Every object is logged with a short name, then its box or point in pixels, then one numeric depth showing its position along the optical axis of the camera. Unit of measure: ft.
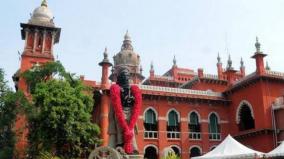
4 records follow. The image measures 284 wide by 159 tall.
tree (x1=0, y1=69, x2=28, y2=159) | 76.89
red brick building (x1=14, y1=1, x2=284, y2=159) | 82.58
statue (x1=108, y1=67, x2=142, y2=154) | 30.71
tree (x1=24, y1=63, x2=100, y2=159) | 68.59
